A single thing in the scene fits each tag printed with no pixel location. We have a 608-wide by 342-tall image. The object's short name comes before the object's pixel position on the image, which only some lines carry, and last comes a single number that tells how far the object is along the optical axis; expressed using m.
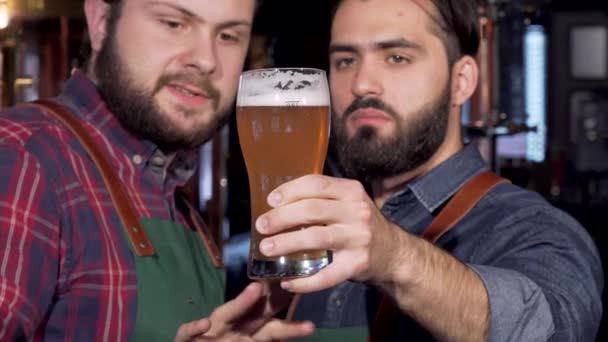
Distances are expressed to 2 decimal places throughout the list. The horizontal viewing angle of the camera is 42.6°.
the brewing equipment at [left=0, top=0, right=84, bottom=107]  3.43
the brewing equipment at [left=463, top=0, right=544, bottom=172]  3.57
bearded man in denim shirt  1.05
